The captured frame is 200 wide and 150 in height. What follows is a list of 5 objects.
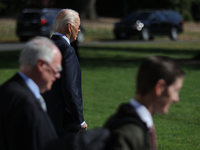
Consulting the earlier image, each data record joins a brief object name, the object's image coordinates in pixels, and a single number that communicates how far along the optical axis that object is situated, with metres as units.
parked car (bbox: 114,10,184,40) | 58.28
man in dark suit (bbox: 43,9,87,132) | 9.23
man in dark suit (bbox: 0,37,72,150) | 5.34
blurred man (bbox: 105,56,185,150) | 4.81
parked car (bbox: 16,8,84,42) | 51.75
